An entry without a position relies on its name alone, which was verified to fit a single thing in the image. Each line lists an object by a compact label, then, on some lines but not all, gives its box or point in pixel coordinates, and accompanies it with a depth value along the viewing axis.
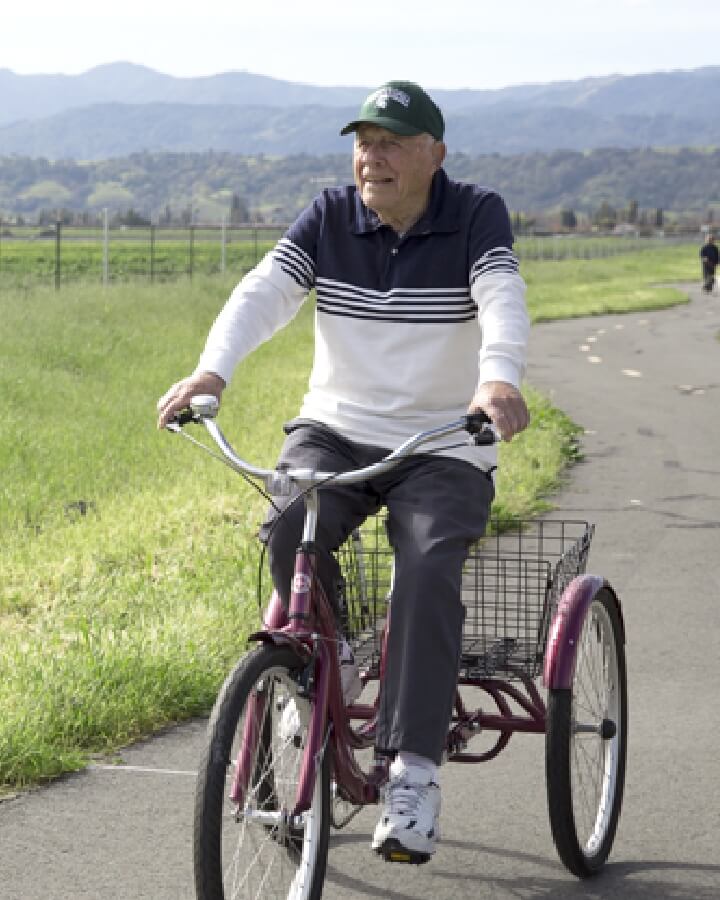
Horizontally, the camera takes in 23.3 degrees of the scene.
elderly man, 3.82
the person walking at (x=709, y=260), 50.72
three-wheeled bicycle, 3.49
